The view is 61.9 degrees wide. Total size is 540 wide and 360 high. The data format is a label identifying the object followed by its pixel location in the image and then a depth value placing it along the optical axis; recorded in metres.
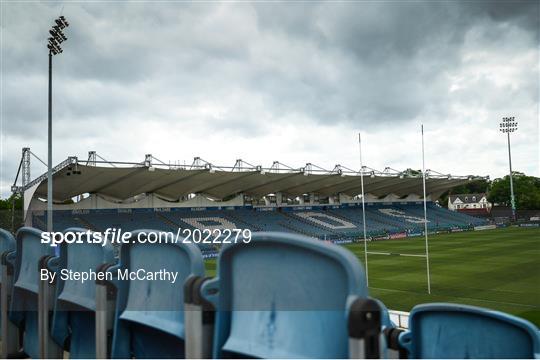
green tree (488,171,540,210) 84.12
